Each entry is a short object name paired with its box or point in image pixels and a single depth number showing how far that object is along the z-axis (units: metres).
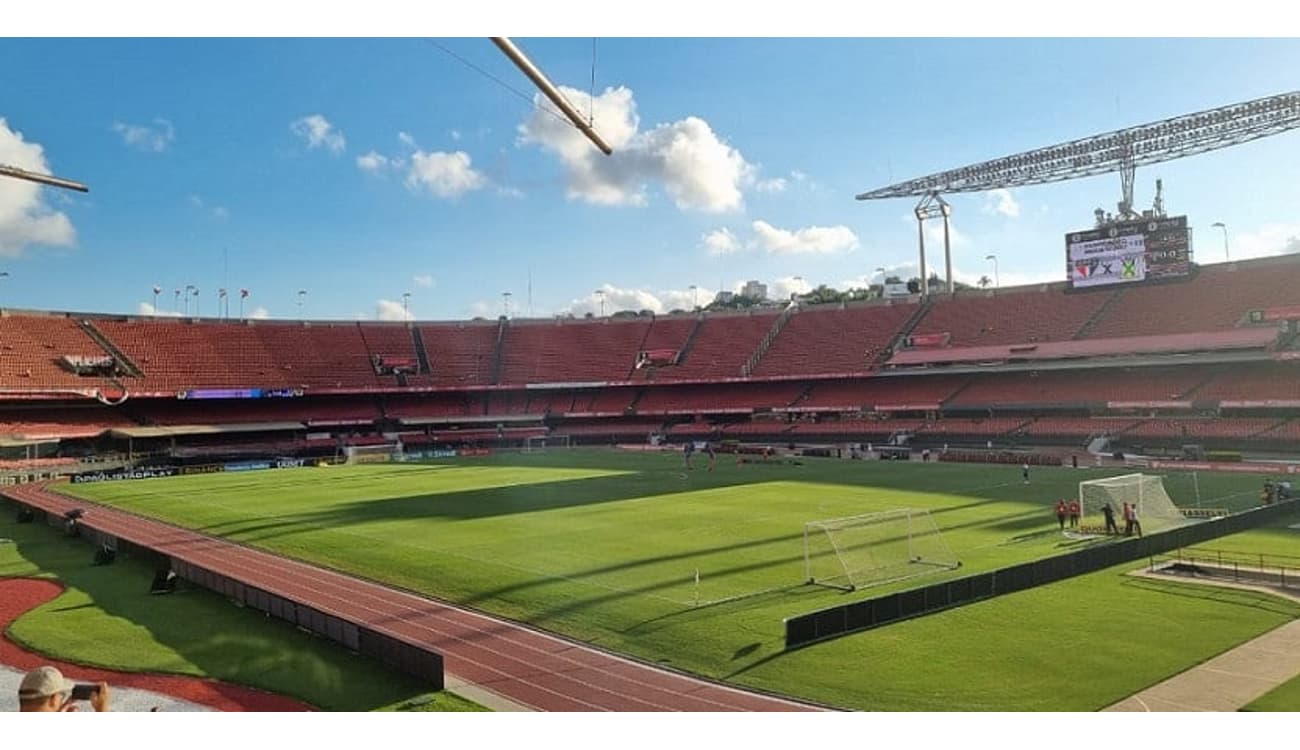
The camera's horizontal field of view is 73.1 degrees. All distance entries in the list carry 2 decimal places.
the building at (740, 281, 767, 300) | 191.50
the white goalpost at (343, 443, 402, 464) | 68.81
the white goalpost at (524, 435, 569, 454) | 79.54
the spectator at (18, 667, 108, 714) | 8.05
